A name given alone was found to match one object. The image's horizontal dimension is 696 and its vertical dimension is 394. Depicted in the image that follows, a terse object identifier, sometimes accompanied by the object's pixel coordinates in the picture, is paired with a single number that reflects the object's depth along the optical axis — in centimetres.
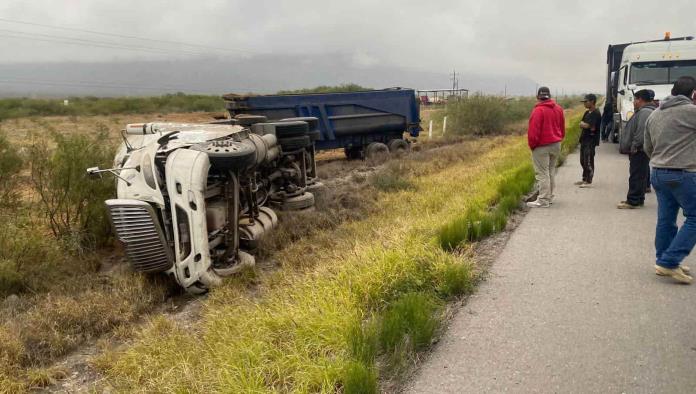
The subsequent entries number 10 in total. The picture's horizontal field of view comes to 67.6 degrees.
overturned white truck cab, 521
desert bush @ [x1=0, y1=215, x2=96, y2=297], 575
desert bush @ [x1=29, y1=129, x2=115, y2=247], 709
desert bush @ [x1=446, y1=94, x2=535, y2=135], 2495
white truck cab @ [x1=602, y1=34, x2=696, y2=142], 1396
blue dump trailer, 1359
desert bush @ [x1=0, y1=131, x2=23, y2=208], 723
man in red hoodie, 771
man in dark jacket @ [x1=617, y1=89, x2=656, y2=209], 690
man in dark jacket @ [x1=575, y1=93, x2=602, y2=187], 908
